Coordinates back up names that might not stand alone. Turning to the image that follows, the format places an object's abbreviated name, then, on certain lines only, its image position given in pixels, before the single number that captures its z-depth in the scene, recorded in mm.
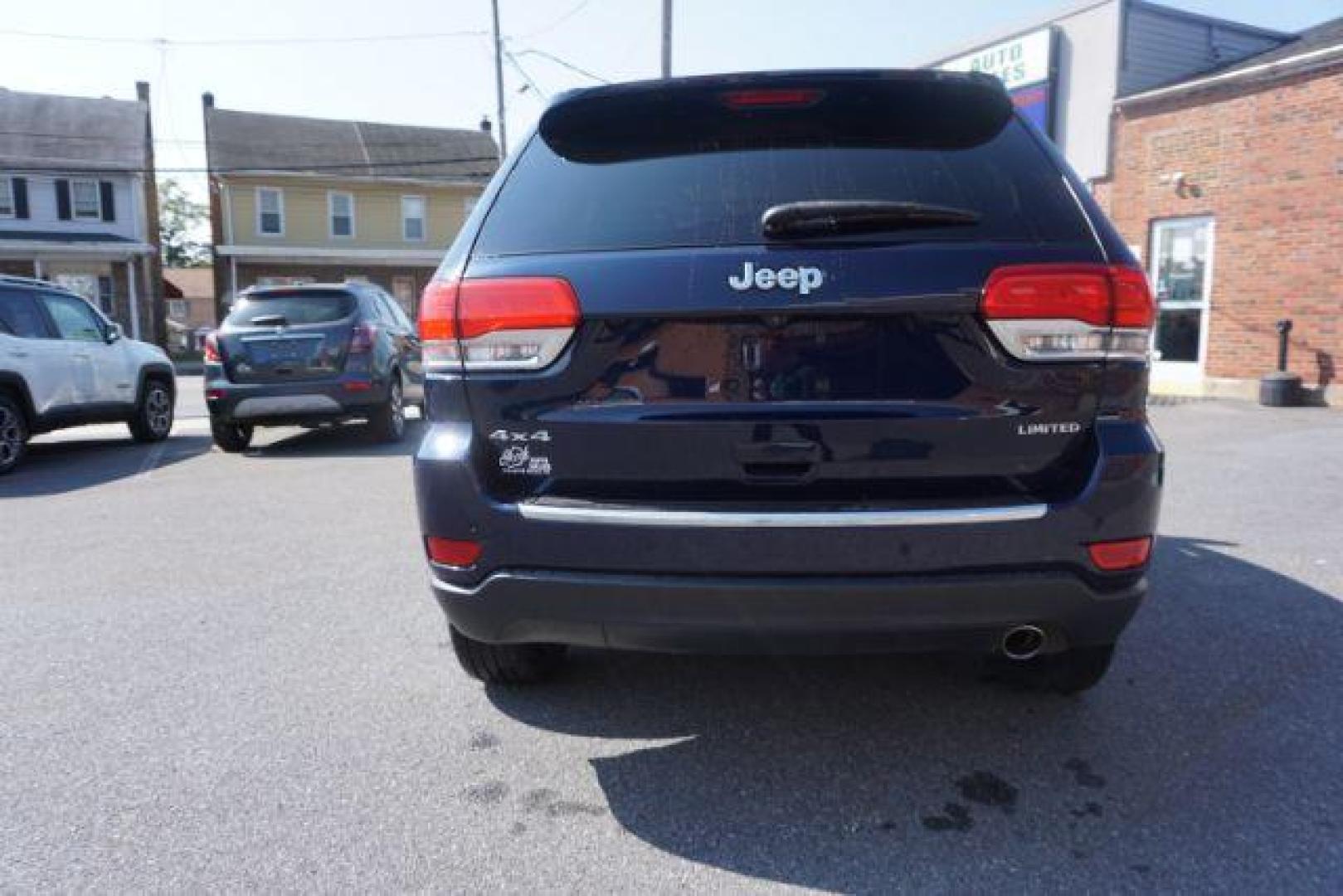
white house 28859
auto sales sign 15602
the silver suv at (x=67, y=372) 8453
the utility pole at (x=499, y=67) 24516
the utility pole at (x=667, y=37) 18484
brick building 12242
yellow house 31625
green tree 66125
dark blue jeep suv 2217
